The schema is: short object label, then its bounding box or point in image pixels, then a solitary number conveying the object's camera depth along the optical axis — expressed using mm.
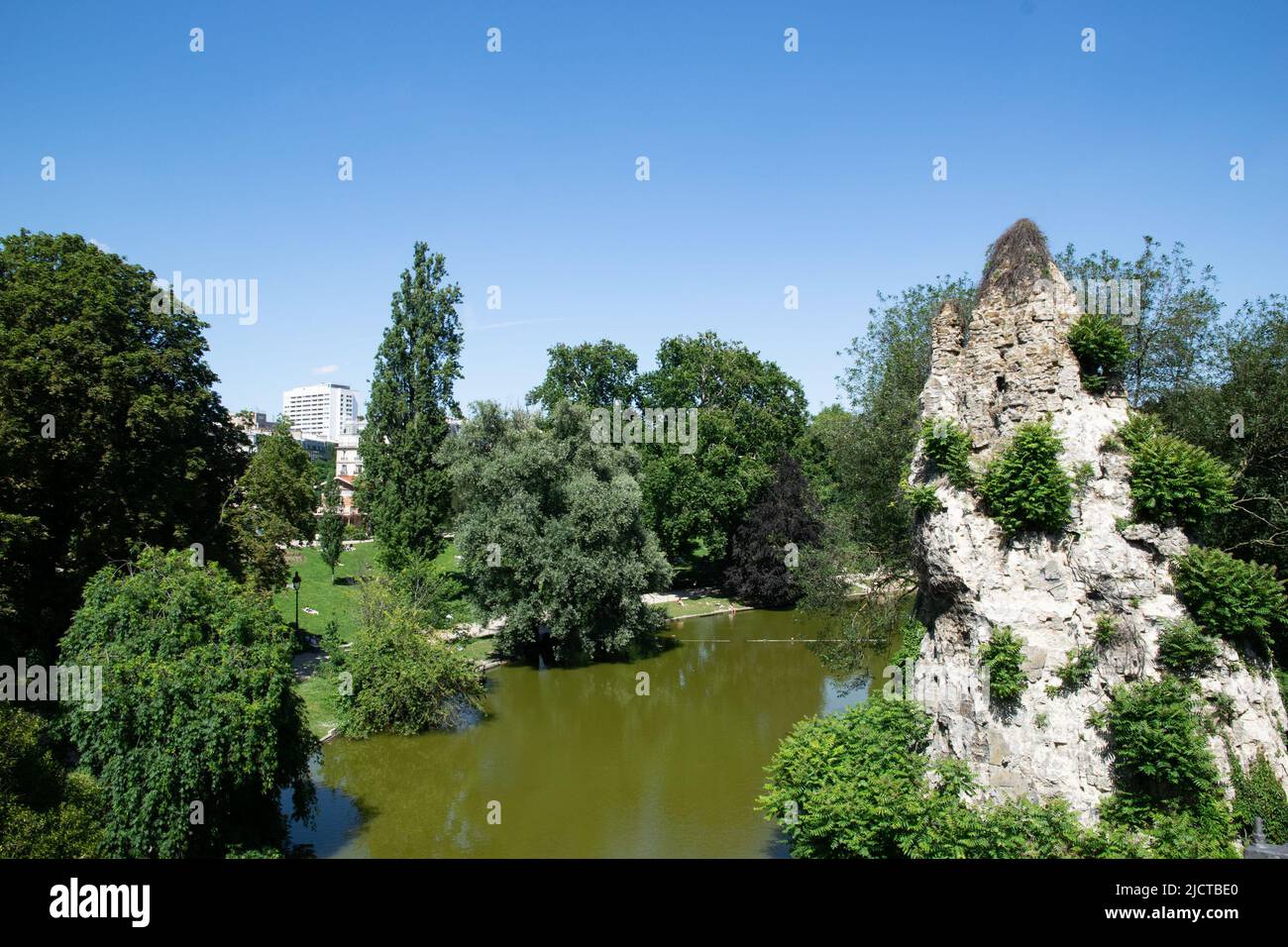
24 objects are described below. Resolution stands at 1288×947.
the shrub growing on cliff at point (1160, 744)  10555
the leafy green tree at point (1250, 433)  17969
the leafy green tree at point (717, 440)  41125
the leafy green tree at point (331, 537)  43312
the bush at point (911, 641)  13905
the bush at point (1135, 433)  12008
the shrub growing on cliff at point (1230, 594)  10984
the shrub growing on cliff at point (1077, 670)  11484
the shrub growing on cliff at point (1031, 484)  11867
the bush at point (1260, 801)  10602
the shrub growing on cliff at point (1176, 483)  11492
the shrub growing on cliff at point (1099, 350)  12305
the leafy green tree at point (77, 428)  18594
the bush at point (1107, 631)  11461
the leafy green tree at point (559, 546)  29234
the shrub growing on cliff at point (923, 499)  12859
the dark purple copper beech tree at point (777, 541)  38906
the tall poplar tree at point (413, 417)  35781
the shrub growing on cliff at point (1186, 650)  11000
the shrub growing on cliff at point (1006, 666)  11719
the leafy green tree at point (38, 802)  10539
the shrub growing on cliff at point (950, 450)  12781
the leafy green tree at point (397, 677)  22484
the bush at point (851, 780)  11711
